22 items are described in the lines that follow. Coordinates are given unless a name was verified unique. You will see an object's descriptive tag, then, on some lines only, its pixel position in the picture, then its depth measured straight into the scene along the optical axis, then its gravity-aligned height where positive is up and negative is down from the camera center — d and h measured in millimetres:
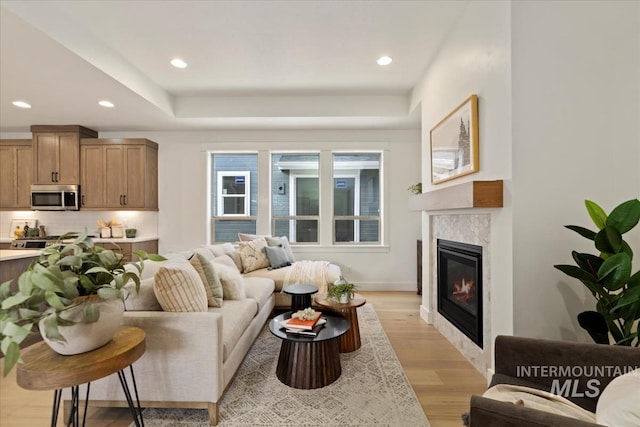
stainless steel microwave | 4613 +270
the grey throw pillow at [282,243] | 4526 -439
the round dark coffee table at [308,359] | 2143 -1062
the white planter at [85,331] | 1304 -522
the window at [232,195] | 5281 +350
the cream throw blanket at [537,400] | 1111 -737
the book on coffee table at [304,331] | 2132 -843
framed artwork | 2334 +638
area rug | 1835 -1259
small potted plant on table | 2732 -715
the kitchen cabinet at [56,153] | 4605 +950
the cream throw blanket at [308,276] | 3645 -766
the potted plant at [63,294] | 1121 -336
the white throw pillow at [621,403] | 905 -602
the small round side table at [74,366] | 1212 -642
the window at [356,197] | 5270 +311
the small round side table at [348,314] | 2691 -917
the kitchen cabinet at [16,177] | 4723 +593
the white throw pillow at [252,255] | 4066 -568
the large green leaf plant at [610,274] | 1537 -318
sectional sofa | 1782 -819
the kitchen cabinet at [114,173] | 4695 +651
